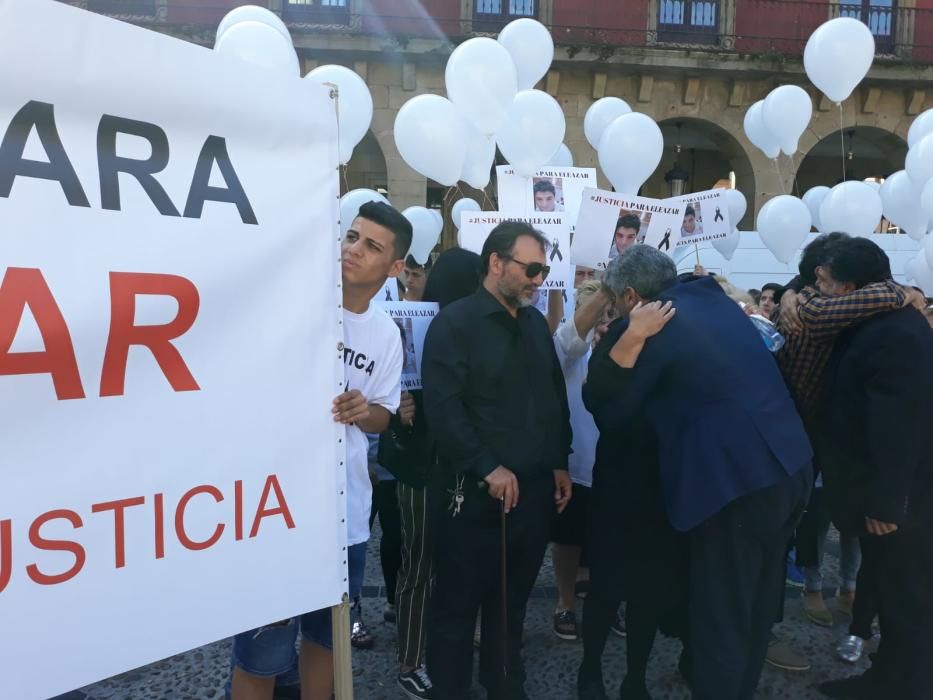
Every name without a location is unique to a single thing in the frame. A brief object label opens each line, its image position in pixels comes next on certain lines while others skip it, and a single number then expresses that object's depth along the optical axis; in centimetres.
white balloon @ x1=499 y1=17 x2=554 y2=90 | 582
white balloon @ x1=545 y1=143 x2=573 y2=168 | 645
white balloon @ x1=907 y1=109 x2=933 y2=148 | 622
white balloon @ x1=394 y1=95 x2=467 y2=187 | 441
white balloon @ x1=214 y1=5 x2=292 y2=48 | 488
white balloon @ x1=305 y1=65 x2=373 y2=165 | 453
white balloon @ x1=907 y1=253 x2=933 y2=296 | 602
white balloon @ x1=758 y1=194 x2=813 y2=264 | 695
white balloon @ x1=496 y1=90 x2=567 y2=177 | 460
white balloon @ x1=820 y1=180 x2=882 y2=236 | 614
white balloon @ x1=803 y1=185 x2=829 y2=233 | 845
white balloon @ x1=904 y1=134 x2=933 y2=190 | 539
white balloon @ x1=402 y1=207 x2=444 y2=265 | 565
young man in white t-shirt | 210
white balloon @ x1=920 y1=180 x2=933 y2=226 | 514
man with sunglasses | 247
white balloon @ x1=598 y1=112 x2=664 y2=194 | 512
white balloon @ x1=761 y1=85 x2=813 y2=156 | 686
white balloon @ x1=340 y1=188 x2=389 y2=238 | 479
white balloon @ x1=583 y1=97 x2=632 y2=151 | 657
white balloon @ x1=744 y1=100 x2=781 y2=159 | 736
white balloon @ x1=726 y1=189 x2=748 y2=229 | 772
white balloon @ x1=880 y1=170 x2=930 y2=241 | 630
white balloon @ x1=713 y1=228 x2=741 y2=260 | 805
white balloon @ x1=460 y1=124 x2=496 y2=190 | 497
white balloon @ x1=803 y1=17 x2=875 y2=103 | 600
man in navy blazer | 230
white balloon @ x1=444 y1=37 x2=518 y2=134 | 437
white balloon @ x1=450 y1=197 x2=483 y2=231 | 603
